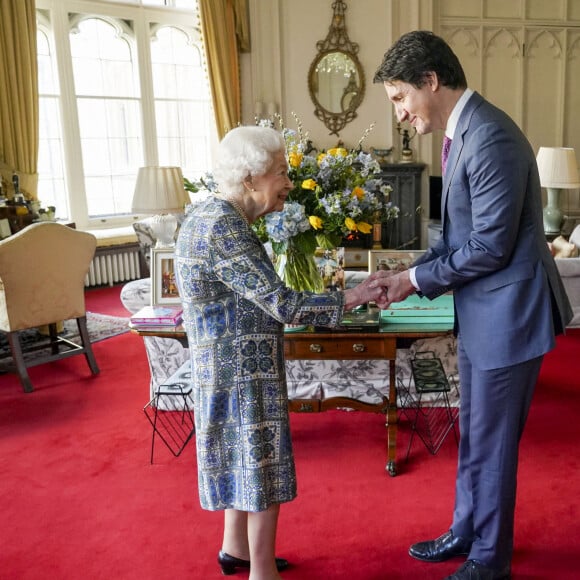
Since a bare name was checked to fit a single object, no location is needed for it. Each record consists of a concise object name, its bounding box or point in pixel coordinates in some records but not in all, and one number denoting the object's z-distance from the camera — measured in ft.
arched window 24.85
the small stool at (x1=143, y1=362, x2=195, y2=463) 10.69
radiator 25.16
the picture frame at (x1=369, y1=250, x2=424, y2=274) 10.41
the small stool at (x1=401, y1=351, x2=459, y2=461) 10.27
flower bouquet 9.00
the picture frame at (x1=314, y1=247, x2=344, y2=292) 10.00
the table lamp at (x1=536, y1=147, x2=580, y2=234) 21.26
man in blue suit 6.13
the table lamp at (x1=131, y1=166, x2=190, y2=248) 15.80
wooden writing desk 9.56
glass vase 9.48
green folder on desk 9.74
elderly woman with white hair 5.96
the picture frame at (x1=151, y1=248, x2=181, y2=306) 10.97
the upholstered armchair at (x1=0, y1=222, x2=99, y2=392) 13.91
